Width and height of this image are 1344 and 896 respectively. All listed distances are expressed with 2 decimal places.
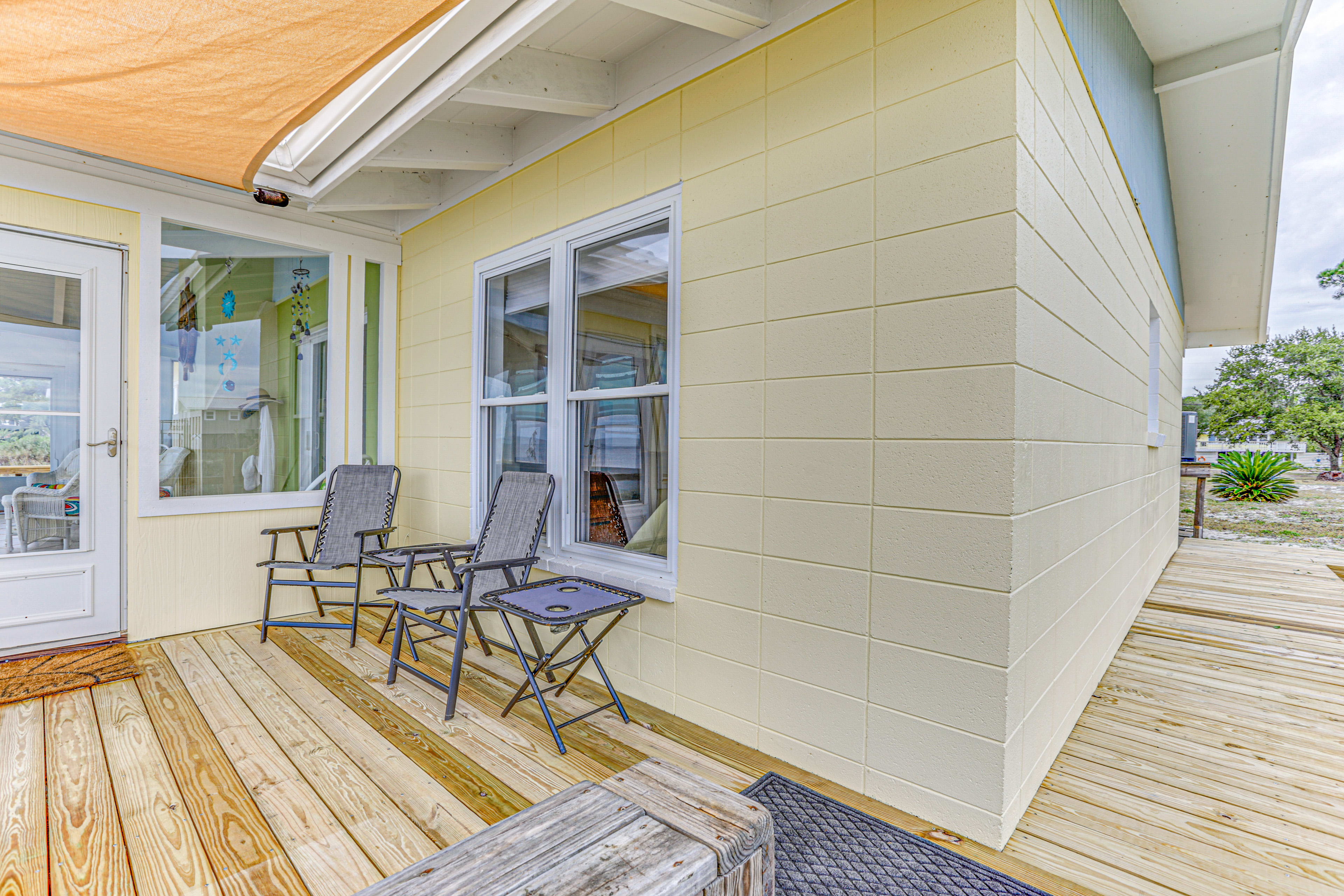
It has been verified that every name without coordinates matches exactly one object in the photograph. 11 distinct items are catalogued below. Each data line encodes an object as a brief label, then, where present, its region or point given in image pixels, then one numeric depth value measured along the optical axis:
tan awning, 1.62
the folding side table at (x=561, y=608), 2.25
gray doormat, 1.57
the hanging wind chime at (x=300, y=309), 4.12
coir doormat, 2.79
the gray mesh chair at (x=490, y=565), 2.61
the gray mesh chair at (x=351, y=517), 3.79
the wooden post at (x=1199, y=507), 8.01
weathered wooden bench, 0.89
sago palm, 9.73
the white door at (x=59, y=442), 3.21
